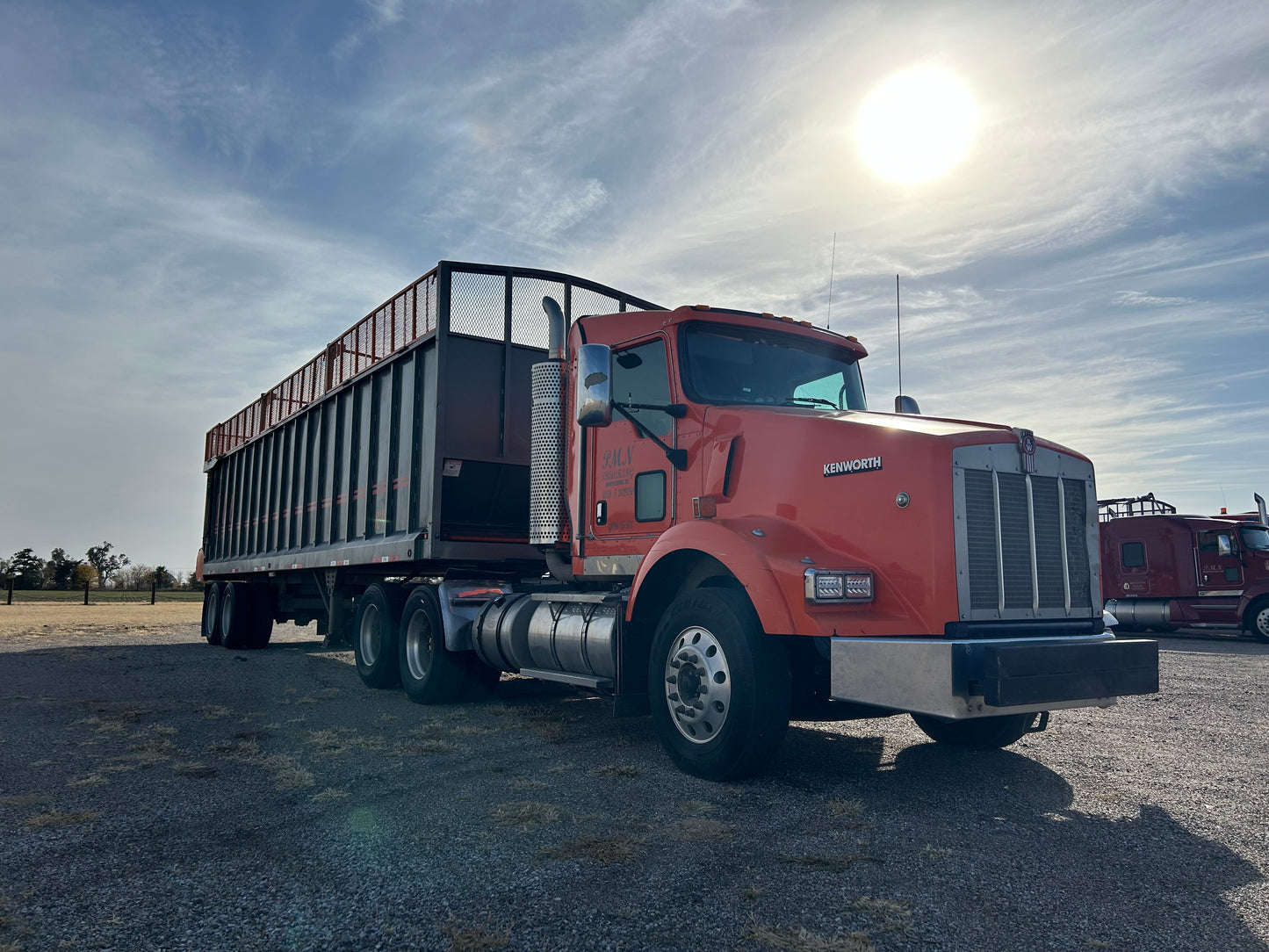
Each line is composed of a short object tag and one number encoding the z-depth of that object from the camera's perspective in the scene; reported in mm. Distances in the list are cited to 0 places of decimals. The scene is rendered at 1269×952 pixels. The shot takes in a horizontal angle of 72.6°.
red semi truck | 16812
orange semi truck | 4570
